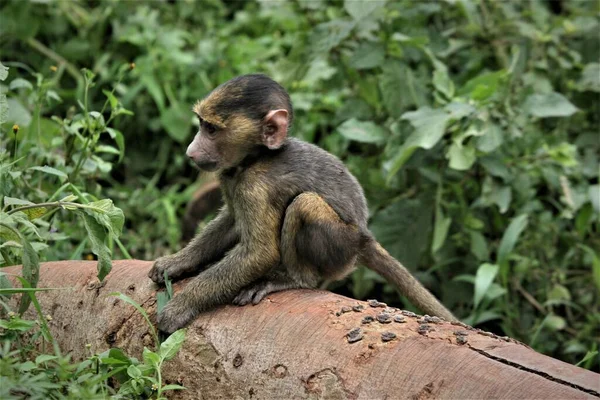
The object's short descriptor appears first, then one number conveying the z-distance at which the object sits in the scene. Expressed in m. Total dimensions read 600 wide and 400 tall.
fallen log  6.86
